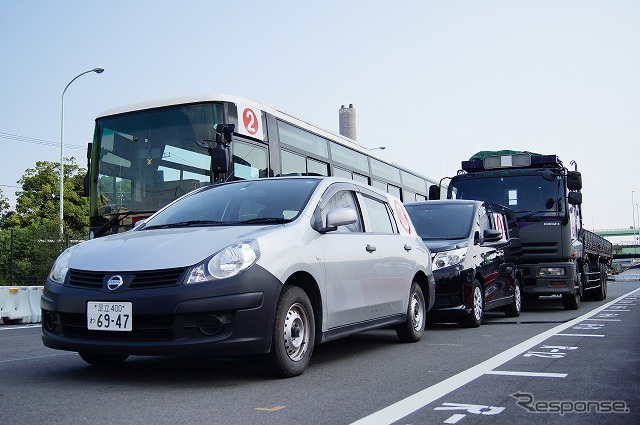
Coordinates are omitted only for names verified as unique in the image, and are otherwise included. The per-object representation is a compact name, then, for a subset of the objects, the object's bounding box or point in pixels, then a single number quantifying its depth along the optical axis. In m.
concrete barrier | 13.42
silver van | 5.03
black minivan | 9.98
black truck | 13.75
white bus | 11.08
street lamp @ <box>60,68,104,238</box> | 29.40
